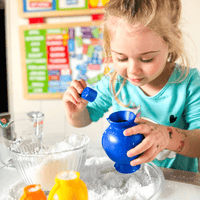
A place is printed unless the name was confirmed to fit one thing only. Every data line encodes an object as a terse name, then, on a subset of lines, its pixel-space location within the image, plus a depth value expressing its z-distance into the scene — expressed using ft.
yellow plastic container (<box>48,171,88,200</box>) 1.35
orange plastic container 1.36
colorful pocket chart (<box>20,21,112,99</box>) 6.05
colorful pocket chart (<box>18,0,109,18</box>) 5.75
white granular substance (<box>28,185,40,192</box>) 1.40
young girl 1.98
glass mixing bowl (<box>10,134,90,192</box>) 1.76
